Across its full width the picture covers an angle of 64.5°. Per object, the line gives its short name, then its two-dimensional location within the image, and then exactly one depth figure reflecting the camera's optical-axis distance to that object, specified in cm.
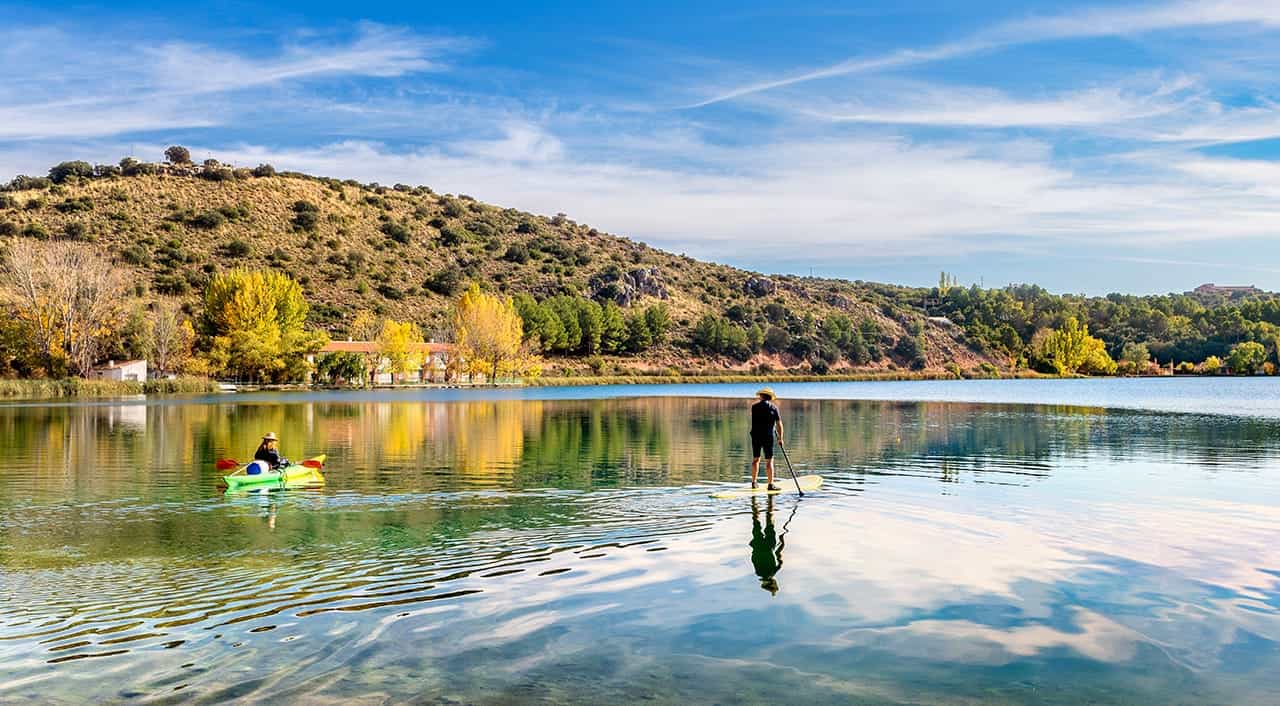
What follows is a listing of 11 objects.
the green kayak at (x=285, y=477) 2109
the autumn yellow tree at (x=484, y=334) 10581
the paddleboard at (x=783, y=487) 2020
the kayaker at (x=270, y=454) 2247
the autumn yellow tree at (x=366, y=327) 11394
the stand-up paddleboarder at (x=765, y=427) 2155
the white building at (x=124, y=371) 8075
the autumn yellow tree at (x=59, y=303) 7769
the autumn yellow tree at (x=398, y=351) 10000
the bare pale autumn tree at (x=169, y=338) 8544
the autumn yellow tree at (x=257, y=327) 9044
